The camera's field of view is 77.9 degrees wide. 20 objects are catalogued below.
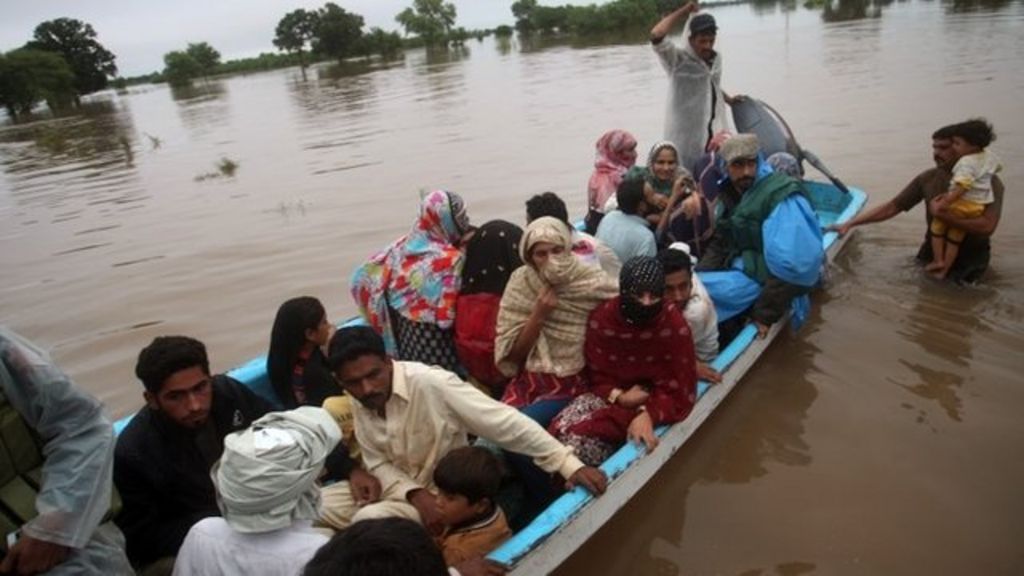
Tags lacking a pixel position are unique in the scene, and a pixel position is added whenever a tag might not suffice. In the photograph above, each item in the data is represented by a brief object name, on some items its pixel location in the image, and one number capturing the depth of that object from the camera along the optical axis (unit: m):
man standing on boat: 5.15
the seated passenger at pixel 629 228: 3.57
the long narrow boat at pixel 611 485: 2.10
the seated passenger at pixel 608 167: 4.80
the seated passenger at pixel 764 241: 3.44
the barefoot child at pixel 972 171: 4.34
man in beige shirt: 2.18
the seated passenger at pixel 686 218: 4.04
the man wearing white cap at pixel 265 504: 1.60
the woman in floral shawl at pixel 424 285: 3.08
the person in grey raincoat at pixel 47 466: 1.67
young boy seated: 2.05
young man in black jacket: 2.13
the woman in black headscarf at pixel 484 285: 3.01
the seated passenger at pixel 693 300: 2.96
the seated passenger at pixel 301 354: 2.85
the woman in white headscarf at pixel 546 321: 2.71
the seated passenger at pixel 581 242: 3.18
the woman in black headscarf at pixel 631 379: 2.64
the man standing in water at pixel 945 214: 4.46
